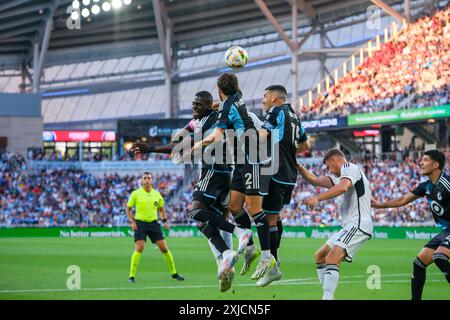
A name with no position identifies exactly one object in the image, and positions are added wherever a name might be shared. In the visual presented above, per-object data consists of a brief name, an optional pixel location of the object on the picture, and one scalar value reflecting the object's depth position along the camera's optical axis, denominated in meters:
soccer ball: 14.22
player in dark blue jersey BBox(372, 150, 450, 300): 13.79
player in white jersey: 13.02
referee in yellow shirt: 20.84
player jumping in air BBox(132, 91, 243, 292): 14.07
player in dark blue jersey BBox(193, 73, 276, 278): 13.88
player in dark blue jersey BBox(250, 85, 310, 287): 14.27
